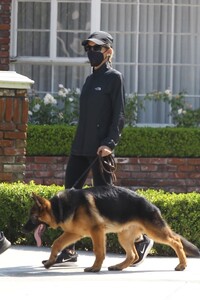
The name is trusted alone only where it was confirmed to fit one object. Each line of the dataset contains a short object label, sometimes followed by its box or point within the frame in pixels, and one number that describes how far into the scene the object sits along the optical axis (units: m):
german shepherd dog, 19.16
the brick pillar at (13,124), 24.19
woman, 19.73
